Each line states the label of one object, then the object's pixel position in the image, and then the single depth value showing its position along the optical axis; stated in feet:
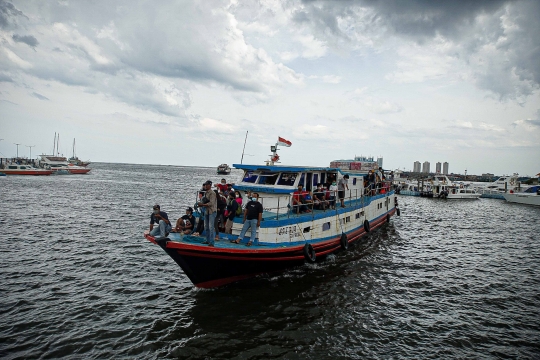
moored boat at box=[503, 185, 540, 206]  172.04
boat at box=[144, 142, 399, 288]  36.63
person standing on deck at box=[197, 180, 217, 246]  36.60
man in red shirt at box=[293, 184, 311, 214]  48.14
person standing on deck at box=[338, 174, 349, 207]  59.31
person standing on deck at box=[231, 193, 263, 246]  39.55
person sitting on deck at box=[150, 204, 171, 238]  36.88
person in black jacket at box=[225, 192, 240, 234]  41.86
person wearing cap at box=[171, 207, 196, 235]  42.22
